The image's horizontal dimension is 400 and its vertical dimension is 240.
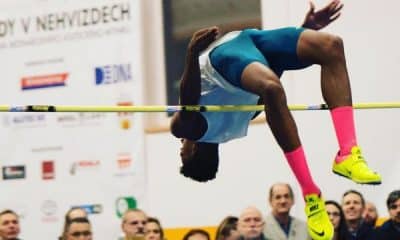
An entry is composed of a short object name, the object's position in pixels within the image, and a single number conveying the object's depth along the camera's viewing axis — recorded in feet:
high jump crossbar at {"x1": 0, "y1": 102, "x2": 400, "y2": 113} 24.86
